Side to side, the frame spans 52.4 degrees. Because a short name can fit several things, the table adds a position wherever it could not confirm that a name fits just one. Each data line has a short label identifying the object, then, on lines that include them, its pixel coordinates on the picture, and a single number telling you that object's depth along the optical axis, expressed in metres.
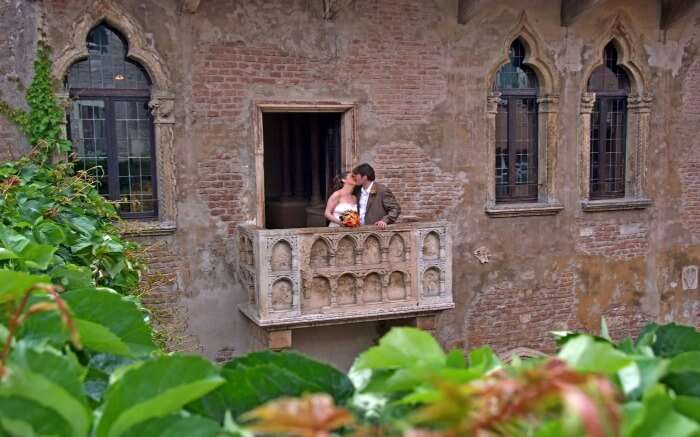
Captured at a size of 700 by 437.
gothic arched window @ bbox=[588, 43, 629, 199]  10.45
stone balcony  7.65
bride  8.16
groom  8.35
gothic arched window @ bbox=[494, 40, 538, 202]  9.94
